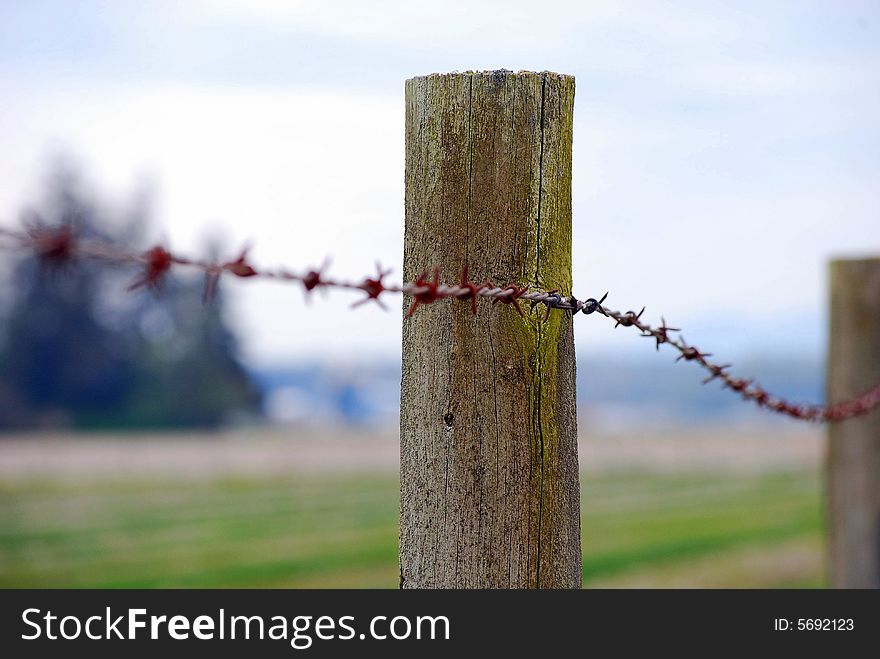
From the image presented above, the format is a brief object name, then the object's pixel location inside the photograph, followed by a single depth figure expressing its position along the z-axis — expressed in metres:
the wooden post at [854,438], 5.31
